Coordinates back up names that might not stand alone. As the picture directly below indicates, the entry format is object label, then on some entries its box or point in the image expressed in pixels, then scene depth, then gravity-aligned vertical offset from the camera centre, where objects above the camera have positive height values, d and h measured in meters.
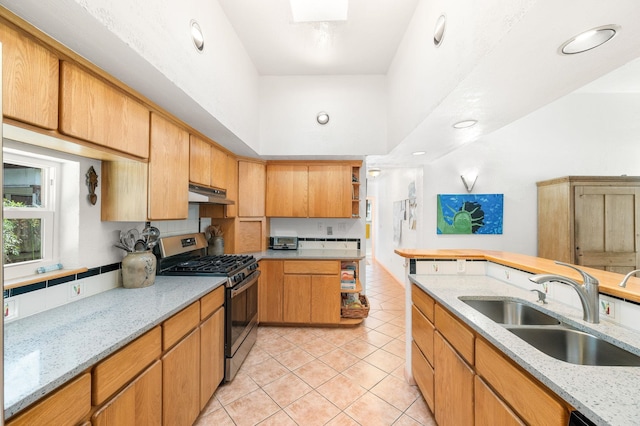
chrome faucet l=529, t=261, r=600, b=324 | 1.17 -0.38
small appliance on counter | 3.57 -0.43
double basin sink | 1.05 -0.60
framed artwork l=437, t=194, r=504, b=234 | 3.90 +0.01
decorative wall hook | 1.56 +0.19
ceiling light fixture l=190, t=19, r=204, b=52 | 1.66 +1.23
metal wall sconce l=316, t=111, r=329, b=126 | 3.15 +1.23
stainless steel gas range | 2.04 -0.57
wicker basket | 3.08 -1.23
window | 1.28 +0.00
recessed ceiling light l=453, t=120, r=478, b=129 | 2.02 +0.77
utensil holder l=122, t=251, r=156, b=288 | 1.68 -0.39
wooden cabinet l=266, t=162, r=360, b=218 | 3.39 +0.33
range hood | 2.14 +0.18
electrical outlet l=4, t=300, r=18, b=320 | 1.14 -0.46
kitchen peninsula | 0.76 -0.53
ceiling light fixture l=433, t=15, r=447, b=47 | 1.64 +1.26
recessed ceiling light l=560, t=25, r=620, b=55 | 1.03 +0.77
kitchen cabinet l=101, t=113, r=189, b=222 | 1.63 +0.18
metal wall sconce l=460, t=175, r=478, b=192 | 3.87 +0.53
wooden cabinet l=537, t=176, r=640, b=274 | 3.33 -0.09
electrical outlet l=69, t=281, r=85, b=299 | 1.44 -0.46
